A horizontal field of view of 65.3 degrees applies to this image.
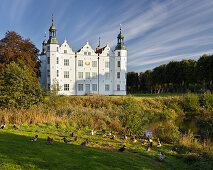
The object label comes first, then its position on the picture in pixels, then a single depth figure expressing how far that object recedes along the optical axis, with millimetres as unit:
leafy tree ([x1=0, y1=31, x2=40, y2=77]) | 30216
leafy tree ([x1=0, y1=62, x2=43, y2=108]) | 15133
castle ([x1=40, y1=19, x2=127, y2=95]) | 37906
